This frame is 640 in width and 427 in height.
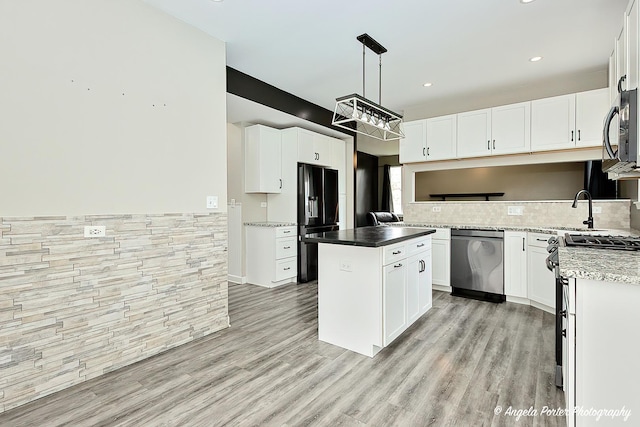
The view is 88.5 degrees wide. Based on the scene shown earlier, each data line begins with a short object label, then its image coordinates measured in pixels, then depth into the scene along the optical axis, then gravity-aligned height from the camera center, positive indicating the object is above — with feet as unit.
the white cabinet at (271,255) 15.40 -2.22
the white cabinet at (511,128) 13.30 +3.28
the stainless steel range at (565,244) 5.93 -0.74
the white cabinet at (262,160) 15.76 +2.41
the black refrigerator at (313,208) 16.35 +0.04
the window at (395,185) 28.48 +2.04
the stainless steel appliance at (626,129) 5.15 +1.26
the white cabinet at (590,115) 11.86 +3.37
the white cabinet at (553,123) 12.43 +3.29
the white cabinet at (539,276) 11.34 -2.44
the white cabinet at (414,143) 15.83 +3.21
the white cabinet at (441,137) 15.03 +3.32
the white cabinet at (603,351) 4.10 -1.90
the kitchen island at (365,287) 8.34 -2.13
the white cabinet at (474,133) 14.19 +3.29
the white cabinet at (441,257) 13.83 -2.07
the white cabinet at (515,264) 12.36 -2.14
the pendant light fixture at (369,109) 8.90 +2.92
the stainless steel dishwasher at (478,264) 12.82 -2.24
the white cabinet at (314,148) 16.56 +3.22
